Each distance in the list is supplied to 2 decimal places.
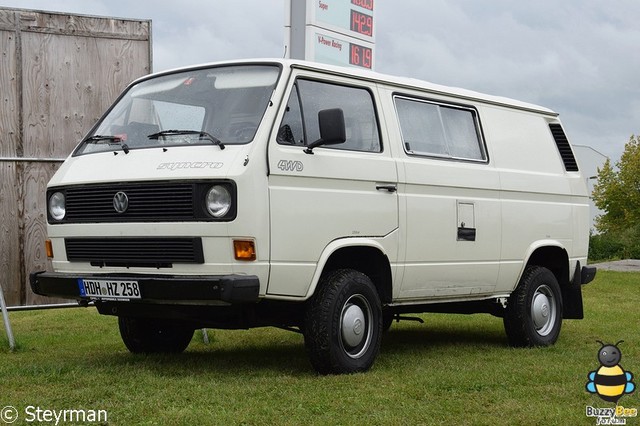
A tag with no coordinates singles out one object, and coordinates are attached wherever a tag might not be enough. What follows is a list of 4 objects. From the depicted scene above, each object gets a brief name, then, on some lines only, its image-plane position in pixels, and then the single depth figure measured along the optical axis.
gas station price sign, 14.13
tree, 63.91
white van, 6.93
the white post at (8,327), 9.18
